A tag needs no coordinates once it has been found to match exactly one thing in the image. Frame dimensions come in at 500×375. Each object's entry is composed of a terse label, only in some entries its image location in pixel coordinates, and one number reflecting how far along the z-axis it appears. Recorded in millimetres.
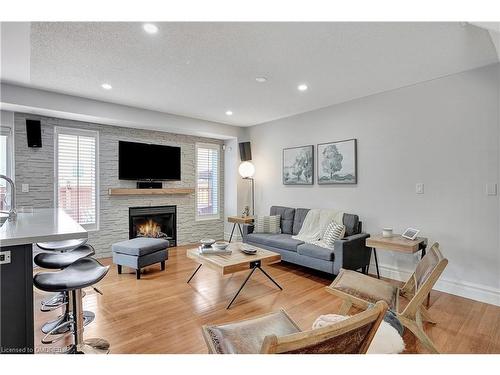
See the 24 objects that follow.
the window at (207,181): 5793
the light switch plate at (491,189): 2799
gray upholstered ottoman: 3515
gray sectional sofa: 3289
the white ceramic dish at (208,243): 3357
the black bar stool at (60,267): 2221
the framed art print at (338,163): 4012
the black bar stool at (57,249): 2617
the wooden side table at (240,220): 5026
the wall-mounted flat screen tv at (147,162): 4750
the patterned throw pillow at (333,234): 3551
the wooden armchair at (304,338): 821
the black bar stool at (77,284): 1632
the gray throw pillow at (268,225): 4652
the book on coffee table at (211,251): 3172
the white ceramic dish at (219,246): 3279
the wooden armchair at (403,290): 1843
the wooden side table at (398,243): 2891
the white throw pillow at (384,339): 1501
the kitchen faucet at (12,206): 2212
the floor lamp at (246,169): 5531
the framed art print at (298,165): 4605
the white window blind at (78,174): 4199
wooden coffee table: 2783
